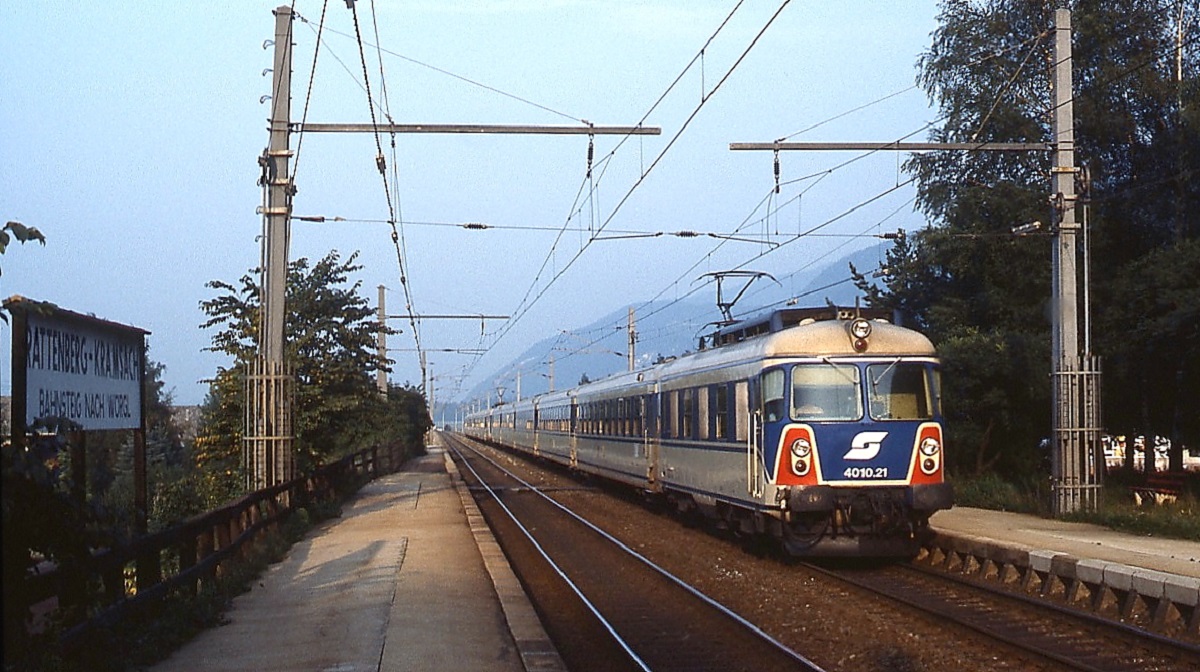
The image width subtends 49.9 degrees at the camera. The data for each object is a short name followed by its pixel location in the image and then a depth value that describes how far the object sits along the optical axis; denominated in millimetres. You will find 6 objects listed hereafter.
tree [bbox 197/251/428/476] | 20609
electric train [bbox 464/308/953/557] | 14320
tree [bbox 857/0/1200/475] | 25188
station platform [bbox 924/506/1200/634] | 11039
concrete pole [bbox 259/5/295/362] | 17297
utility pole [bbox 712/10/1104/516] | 18250
